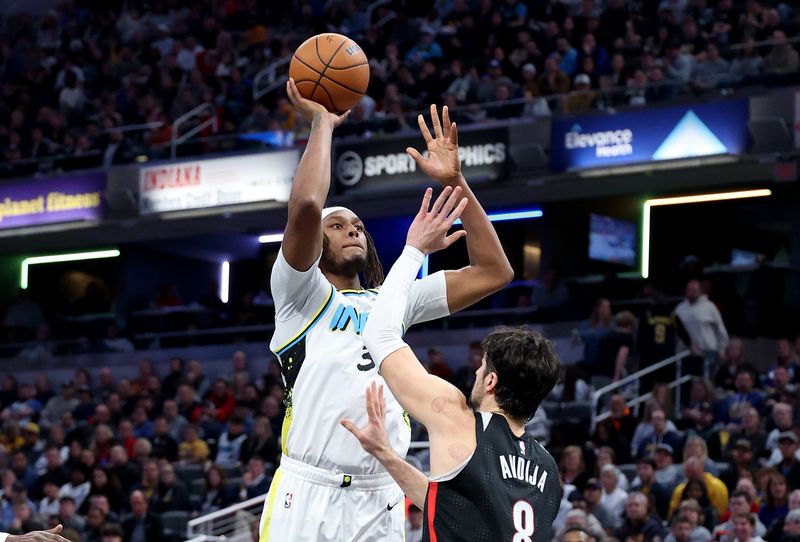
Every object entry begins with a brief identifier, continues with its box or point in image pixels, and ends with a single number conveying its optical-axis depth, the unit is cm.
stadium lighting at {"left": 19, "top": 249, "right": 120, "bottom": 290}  2608
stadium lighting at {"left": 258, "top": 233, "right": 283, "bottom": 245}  2445
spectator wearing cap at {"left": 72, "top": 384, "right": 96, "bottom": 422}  1927
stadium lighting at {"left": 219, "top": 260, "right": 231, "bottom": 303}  2608
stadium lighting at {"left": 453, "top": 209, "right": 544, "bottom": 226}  2223
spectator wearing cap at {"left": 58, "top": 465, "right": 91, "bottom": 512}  1582
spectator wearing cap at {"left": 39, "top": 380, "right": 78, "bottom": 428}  1983
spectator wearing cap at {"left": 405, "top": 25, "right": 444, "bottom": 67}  2077
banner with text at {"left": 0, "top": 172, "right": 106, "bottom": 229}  2139
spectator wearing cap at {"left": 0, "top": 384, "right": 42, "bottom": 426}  1992
